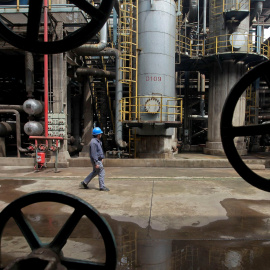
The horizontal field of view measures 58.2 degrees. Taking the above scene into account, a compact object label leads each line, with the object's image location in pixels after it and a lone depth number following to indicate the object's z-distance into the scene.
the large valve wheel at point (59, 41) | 1.98
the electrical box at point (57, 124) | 10.91
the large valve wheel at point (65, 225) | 1.88
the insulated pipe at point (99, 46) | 12.41
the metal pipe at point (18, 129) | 11.80
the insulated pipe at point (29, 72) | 11.81
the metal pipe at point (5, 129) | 12.70
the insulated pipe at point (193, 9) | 16.73
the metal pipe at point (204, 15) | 16.00
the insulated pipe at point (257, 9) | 15.39
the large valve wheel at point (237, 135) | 1.94
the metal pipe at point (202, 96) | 20.94
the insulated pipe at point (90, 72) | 14.52
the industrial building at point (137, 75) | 11.34
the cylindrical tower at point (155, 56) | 11.86
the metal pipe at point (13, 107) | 12.20
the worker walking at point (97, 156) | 6.53
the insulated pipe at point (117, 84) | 12.56
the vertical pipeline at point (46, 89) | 10.82
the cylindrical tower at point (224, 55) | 14.80
